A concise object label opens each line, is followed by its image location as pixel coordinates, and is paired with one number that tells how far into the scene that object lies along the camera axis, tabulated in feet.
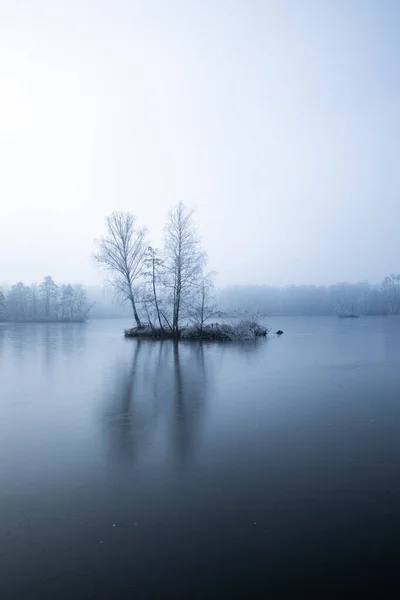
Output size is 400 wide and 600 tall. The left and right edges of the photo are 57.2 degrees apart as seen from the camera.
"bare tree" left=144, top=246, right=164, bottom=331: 98.73
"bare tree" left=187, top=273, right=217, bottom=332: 95.25
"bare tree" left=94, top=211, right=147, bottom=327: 109.40
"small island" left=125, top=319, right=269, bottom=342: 91.86
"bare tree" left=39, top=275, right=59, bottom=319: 266.51
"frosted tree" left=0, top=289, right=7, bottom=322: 229.60
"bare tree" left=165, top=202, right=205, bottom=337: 96.37
